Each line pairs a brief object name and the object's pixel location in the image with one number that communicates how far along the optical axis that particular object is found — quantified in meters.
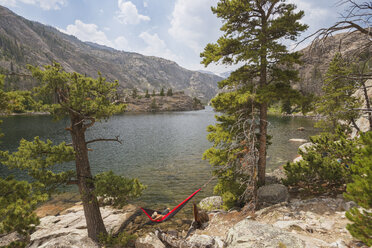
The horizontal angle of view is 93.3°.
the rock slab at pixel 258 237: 4.91
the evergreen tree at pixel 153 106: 112.44
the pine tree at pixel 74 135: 6.20
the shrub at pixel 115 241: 8.02
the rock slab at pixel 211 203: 11.44
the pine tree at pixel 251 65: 8.65
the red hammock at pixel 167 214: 9.58
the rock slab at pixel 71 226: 7.00
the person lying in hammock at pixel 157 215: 9.89
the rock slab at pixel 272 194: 9.28
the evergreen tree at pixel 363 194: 3.57
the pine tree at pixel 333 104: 16.15
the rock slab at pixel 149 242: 7.91
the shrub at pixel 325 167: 8.38
